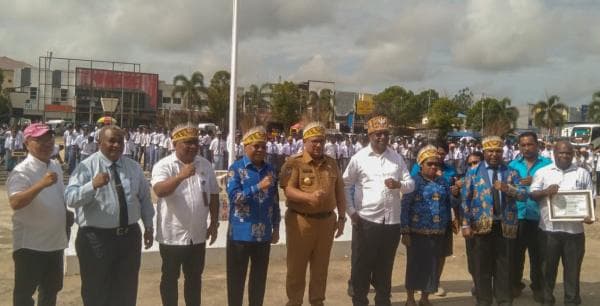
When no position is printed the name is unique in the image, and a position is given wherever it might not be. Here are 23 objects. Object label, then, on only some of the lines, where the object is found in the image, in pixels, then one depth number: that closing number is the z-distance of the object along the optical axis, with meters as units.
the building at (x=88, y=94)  51.50
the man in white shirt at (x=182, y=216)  4.52
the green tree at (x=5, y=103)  54.85
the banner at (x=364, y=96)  65.34
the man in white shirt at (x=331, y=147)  23.02
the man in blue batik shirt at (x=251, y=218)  4.66
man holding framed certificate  5.64
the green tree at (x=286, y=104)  48.81
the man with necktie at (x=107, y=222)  4.06
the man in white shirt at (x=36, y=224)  4.11
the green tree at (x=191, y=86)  51.81
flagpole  11.23
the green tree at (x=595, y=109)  58.66
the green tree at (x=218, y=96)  48.31
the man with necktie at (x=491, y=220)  5.45
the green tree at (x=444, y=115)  55.53
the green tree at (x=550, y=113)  63.44
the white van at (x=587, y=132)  36.09
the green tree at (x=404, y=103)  59.28
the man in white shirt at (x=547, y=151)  19.61
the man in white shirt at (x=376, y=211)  5.14
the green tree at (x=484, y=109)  58.78
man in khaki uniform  4.79
